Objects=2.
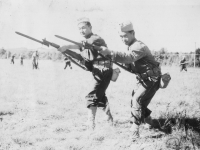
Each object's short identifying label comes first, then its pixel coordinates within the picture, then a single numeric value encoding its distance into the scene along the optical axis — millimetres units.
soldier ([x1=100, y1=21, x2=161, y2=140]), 3098
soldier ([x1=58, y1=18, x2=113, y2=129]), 3573
